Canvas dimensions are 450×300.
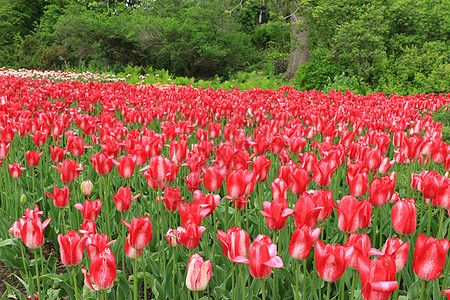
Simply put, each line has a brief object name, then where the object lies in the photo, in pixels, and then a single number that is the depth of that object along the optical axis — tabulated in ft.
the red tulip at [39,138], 11.46
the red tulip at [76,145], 10.51
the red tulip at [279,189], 6.72
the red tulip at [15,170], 9.69
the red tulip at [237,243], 4.62
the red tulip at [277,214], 5.53
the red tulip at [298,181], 7.03
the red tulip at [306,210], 5.47
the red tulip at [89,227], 5.74
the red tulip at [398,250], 4.58
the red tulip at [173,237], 6.04
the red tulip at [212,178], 7.16
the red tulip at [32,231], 5.80
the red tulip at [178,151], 9.27
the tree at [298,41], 49.77
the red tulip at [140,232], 5.28
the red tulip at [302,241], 4.75
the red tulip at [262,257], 4.36
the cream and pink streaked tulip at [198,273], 4.69
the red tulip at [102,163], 8.29
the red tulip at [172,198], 6.98
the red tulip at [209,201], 6.08
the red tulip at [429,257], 4.10
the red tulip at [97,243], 5.18
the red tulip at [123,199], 7.27
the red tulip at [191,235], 5.44
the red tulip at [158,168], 7.37
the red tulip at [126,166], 8.20
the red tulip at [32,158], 10.14
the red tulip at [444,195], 6.23
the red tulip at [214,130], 13.33
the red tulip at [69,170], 8.42
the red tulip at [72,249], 5.22
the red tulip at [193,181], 7.77
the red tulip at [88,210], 6.66
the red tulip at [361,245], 4.43
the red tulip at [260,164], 7.59
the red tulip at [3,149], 10.17
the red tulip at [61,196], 7.64
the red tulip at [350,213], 5.49
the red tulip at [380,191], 6.50
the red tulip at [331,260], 4.36
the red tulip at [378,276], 3.68
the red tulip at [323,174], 7.56
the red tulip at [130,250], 5.51
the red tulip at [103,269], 4.67
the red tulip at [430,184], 6.64
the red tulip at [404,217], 5.42
